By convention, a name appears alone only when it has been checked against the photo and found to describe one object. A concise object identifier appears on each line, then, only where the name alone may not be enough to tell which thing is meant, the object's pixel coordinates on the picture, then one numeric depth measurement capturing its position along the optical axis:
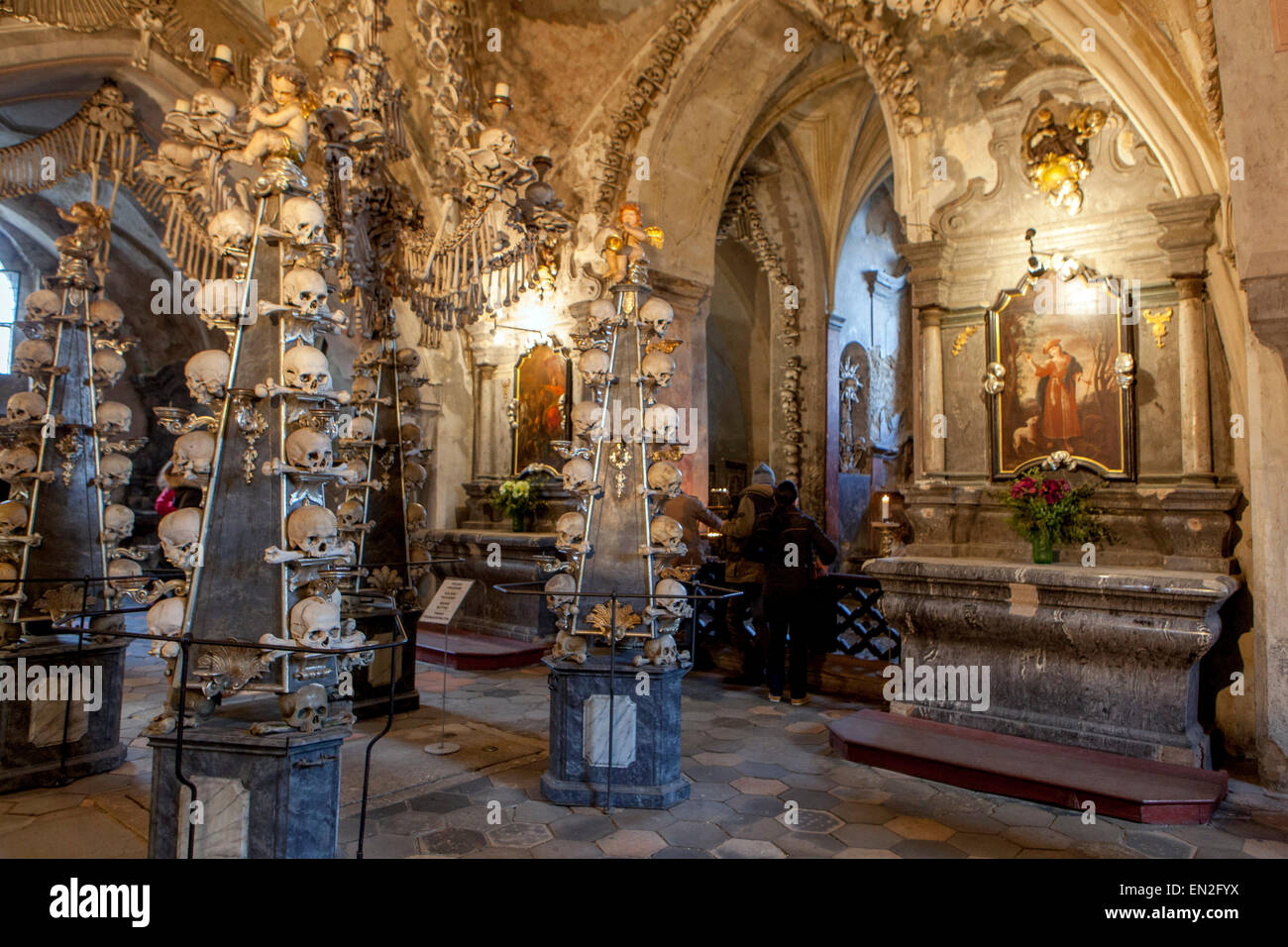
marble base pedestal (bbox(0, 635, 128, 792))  4.04
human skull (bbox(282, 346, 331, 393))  3.08
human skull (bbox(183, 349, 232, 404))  3.02
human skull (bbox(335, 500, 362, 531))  5.53
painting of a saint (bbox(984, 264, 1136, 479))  5.67
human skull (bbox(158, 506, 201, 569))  2.88
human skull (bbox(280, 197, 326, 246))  3.11
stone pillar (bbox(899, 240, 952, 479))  6.34
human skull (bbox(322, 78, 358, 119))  4.14
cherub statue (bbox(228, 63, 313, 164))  3.15
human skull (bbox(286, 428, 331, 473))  3.02
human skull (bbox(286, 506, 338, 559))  2.97
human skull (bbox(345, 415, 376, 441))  5.61
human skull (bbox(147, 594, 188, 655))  2.84
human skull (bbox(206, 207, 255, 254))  3.09
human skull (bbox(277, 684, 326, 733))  2.79
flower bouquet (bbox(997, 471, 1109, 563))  5.63
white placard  4.77
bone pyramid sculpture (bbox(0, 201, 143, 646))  4.27
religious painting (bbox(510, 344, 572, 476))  9.37
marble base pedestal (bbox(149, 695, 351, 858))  2.71
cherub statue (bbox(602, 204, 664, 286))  4.52
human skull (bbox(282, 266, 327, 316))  3.09
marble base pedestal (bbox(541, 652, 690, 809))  3.97
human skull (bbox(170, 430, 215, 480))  2.96
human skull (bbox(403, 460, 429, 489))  5.96
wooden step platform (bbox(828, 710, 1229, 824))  3.89
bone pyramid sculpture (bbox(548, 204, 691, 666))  4.14
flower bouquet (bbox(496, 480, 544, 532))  9.01
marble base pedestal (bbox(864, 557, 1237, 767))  4.67
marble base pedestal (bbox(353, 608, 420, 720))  5.64
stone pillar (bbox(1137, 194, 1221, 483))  5.22
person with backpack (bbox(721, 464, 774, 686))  6.47
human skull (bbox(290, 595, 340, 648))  2.88
